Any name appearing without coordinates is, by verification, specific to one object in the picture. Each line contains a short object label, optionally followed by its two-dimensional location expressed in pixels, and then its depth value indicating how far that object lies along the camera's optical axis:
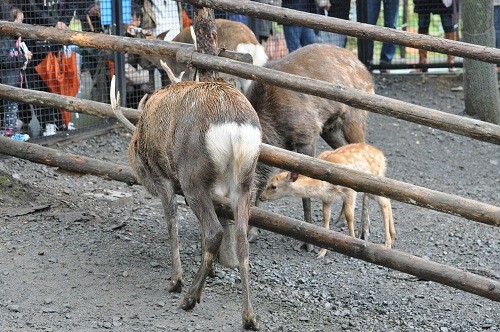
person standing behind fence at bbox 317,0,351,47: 12.07
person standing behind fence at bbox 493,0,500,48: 12.23
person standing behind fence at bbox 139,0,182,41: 11.00
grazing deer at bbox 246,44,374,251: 7.69
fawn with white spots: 7.42
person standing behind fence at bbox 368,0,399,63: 12.34
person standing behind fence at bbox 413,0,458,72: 12.43
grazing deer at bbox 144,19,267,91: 10.02
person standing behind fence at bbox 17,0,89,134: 9.20
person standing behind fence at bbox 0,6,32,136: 8.87
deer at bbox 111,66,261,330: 5.16
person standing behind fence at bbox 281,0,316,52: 11.70
